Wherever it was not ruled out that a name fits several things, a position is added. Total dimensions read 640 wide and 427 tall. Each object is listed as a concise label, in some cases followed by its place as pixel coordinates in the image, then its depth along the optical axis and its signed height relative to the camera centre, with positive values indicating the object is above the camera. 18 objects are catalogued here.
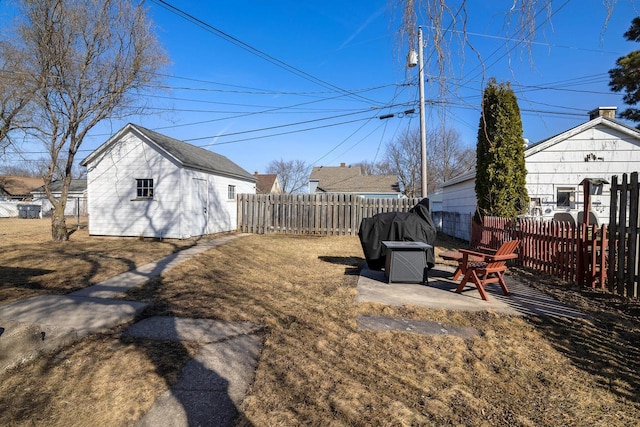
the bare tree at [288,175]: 62.78 +6.26
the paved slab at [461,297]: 5.09 -1.56
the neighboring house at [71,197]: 35.75 +1.27
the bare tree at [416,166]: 36.12 +4.76
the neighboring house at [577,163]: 11.48 +1.56
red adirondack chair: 5.70 -1.08
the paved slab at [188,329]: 3.79 -1.47
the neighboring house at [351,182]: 34.38 +2.79
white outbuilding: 12.71 +0.78
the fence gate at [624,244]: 5.35 -0.61
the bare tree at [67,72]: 10.13 +4.51
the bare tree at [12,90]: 10.63 +4.22
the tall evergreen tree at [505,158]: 10.73 +1.61
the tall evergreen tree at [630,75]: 10.79 +4.59
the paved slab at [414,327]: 4.16 -1.56
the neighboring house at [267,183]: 51.41 +3.92
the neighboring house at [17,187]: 45.34 +3.07
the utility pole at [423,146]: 13.22 +2.46
